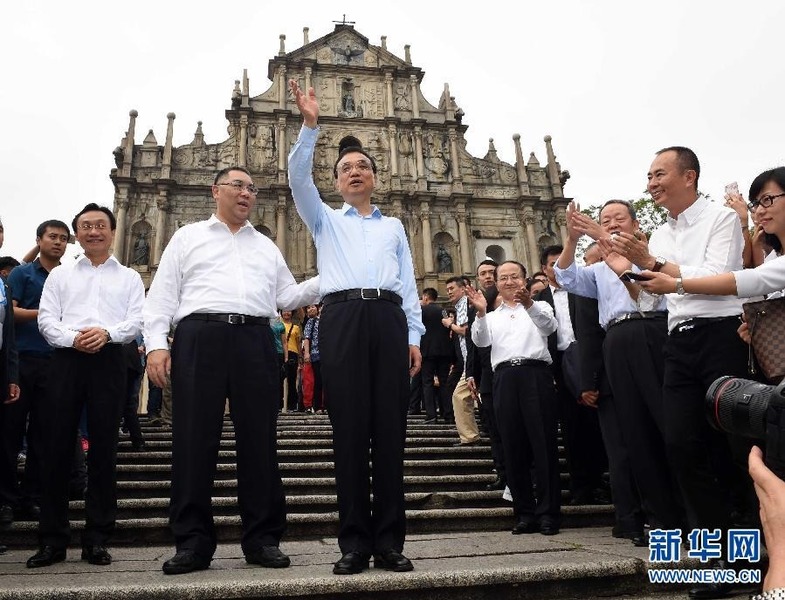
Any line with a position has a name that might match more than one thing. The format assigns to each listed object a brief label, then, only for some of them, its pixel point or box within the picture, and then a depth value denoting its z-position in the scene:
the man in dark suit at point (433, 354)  9.26
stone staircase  4.07
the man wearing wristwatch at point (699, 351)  2.87
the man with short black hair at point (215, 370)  3.07
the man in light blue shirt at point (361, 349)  2.95
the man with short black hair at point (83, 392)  3.29
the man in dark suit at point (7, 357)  3.82
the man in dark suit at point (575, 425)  5.09
